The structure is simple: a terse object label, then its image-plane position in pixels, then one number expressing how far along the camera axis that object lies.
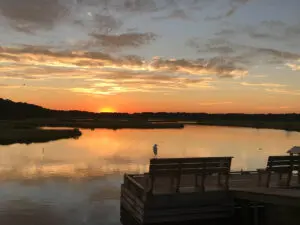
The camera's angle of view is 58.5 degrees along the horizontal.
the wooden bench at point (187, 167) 9.33
